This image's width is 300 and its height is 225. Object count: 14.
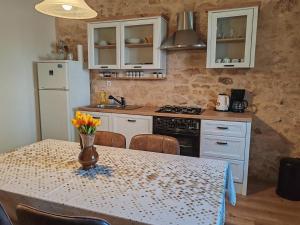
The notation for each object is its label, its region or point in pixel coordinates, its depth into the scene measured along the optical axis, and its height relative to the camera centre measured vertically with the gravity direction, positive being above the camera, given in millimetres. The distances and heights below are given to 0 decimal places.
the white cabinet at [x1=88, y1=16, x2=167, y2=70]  3287 +530
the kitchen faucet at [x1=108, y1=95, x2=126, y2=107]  3780 -325
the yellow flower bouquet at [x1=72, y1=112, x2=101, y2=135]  1517 -273
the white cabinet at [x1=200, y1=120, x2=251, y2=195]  2717 -724
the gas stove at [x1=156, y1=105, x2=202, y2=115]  3066 -381
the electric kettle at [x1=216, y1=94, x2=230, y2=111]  3150 -265
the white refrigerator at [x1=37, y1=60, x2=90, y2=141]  3510 -238
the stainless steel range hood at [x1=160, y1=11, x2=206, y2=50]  3023 +573
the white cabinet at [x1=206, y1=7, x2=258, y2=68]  2818 +537
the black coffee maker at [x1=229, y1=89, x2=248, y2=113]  3094 -250
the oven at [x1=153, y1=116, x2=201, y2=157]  2898 -609
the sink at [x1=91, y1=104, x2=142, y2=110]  3490 -398
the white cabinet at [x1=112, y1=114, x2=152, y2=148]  3132 -586
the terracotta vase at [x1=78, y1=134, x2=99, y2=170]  1535 -472
